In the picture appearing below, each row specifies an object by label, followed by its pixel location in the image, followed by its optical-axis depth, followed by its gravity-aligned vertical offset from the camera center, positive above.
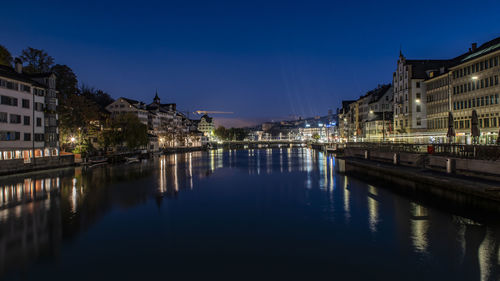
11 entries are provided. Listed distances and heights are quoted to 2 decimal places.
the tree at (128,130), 77.75 +2.99
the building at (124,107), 110.34 +11.79
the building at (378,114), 95.81 +6.75
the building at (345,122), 134.12 +6.77
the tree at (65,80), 77.38 +15.67
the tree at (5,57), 64.20 +17.67
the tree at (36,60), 75.75 +19.39
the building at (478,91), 47.75 +6.80
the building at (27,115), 47.03 +4.61
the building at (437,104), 62.78 +6.17
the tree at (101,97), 122.22 +17.39
